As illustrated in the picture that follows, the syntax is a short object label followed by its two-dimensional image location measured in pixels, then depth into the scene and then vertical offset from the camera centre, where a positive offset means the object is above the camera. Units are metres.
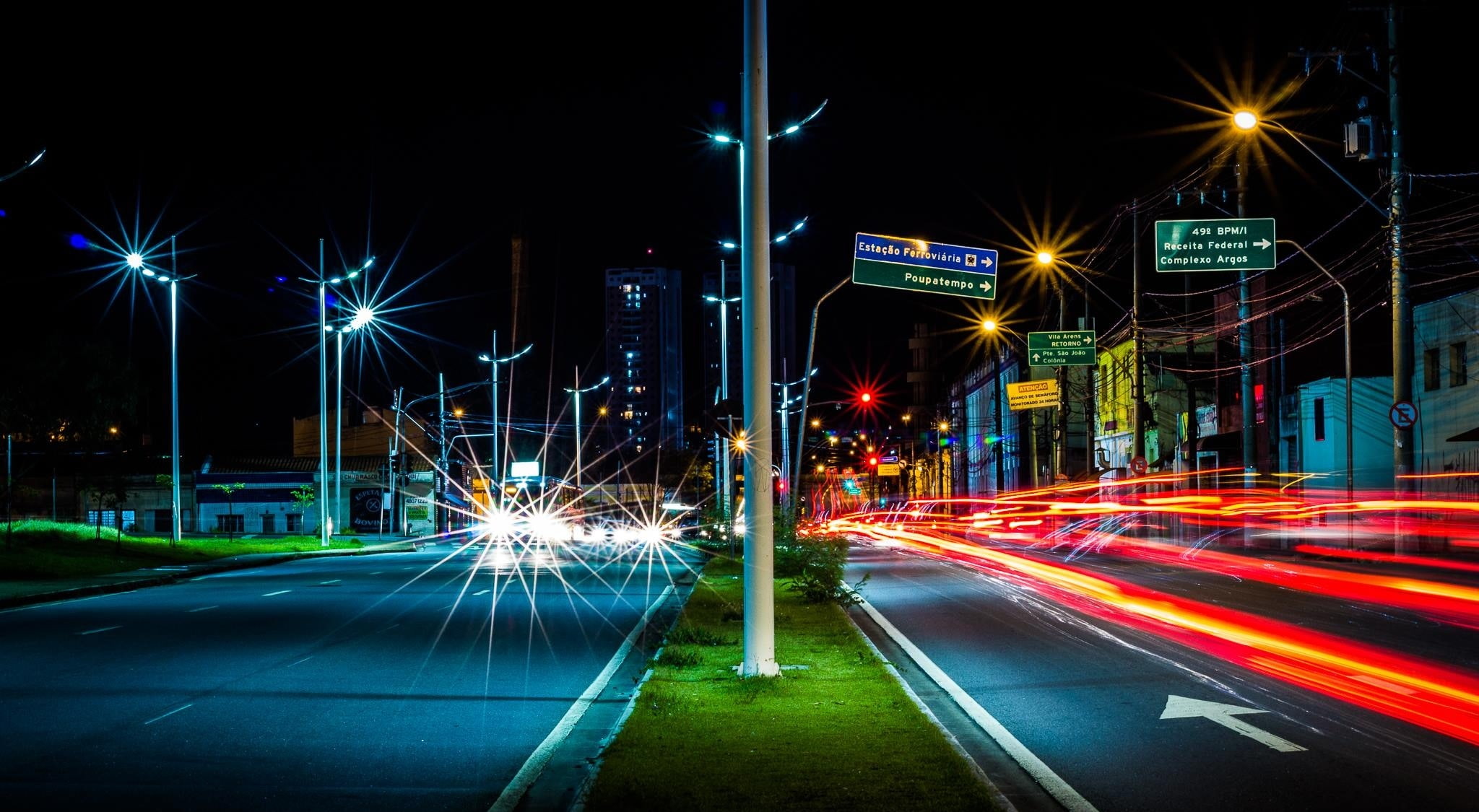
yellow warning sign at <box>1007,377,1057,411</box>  54.15 +2.61
